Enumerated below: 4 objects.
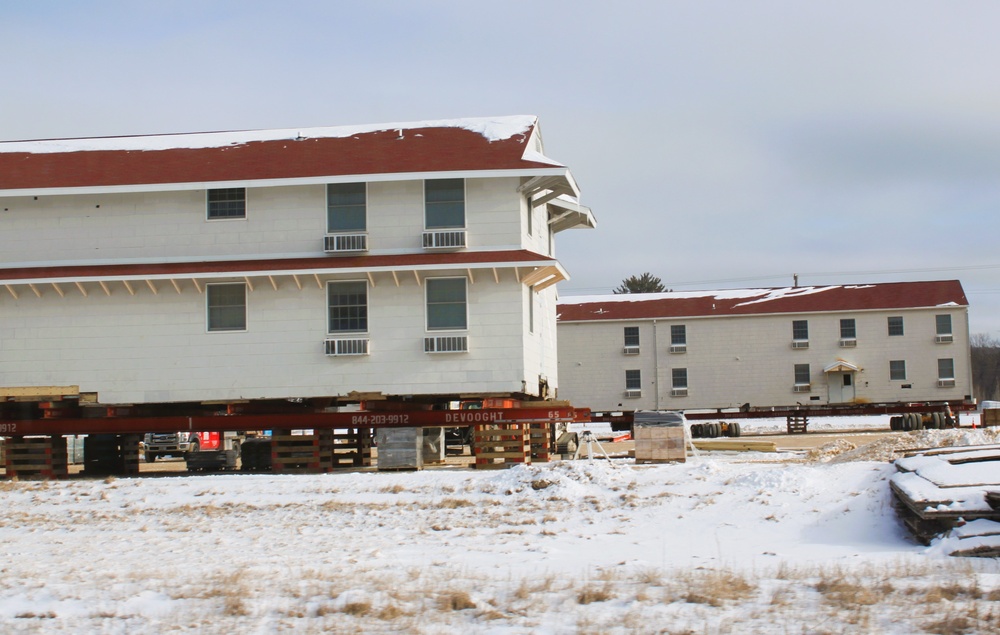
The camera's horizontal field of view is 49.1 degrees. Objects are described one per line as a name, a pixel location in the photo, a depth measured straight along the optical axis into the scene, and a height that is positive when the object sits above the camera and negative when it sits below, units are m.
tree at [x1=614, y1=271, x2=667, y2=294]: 105.96 +11.44
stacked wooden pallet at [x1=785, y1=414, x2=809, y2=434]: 49.84 -1.23
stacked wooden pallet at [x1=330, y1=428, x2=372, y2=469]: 28.33 -1.04
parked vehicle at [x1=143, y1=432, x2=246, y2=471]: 42.64 -1.16
